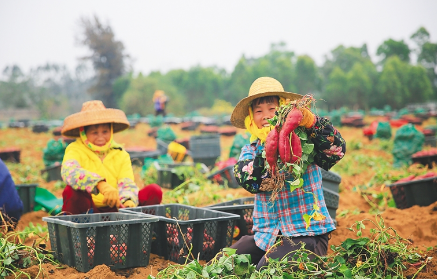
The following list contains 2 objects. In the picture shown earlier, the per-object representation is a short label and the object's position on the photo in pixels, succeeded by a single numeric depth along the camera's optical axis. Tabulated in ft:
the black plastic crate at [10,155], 33.06
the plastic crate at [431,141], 36.30
